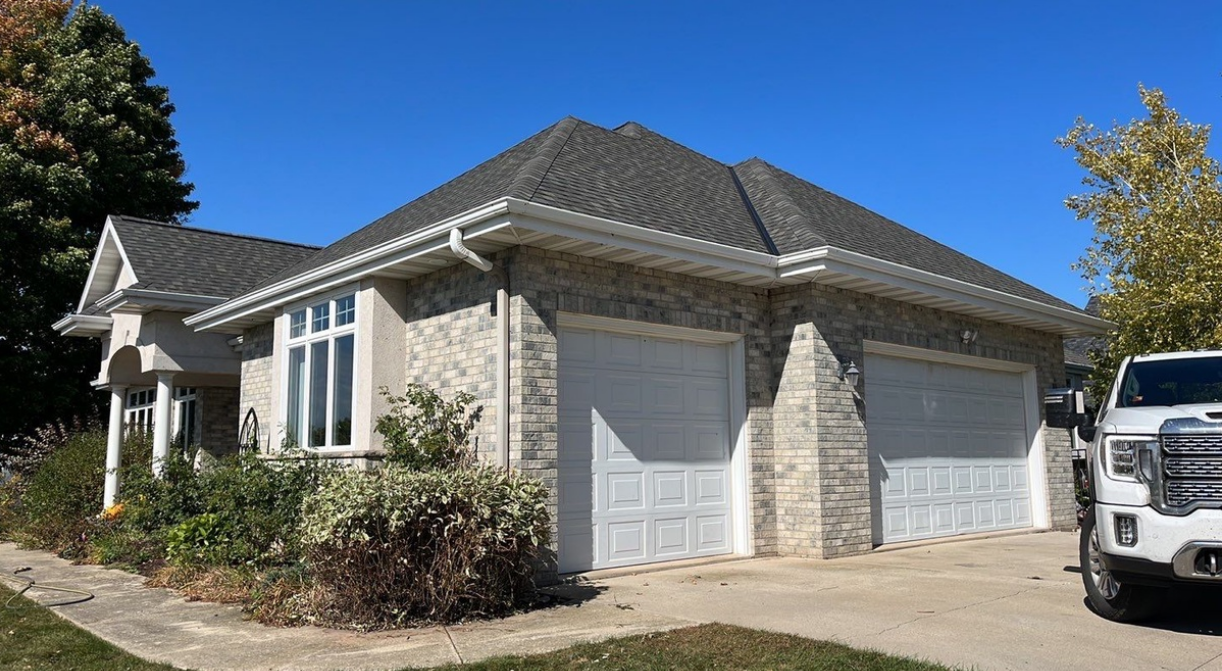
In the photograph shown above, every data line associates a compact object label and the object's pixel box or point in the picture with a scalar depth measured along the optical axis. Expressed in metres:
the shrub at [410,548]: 6.93
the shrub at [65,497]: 12.62
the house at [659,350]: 9.02
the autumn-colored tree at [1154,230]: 13.59
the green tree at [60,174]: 20.62
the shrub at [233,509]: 9.13
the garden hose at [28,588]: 8.28
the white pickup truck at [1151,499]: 5.71
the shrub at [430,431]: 8.84
